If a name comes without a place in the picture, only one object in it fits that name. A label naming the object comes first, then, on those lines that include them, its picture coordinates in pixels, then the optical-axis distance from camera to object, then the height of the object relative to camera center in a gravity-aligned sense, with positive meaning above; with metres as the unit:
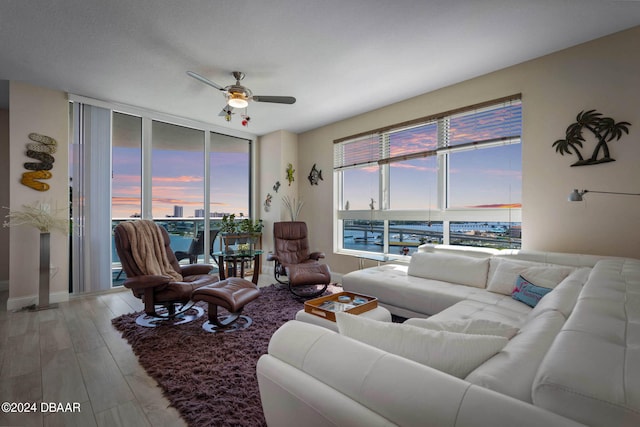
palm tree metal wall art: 2.50 +0.73
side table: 3.86 -0.60
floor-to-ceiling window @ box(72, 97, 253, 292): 3.98 +0.67
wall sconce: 2.28 +0.15
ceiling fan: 2.94 +1.23
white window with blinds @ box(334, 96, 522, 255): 3.21 +0.43
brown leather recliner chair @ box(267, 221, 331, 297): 3.65 -0.71
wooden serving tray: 2.06 -0.74
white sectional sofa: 0.58 -0.42
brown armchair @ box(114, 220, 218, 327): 2.68 -0.63
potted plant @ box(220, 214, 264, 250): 5.06 -0.33
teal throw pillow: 2.19 -0.62
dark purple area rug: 1.66 -1.14
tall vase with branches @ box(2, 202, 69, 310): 3.33 -0.20
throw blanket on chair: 2.86 -0.37
